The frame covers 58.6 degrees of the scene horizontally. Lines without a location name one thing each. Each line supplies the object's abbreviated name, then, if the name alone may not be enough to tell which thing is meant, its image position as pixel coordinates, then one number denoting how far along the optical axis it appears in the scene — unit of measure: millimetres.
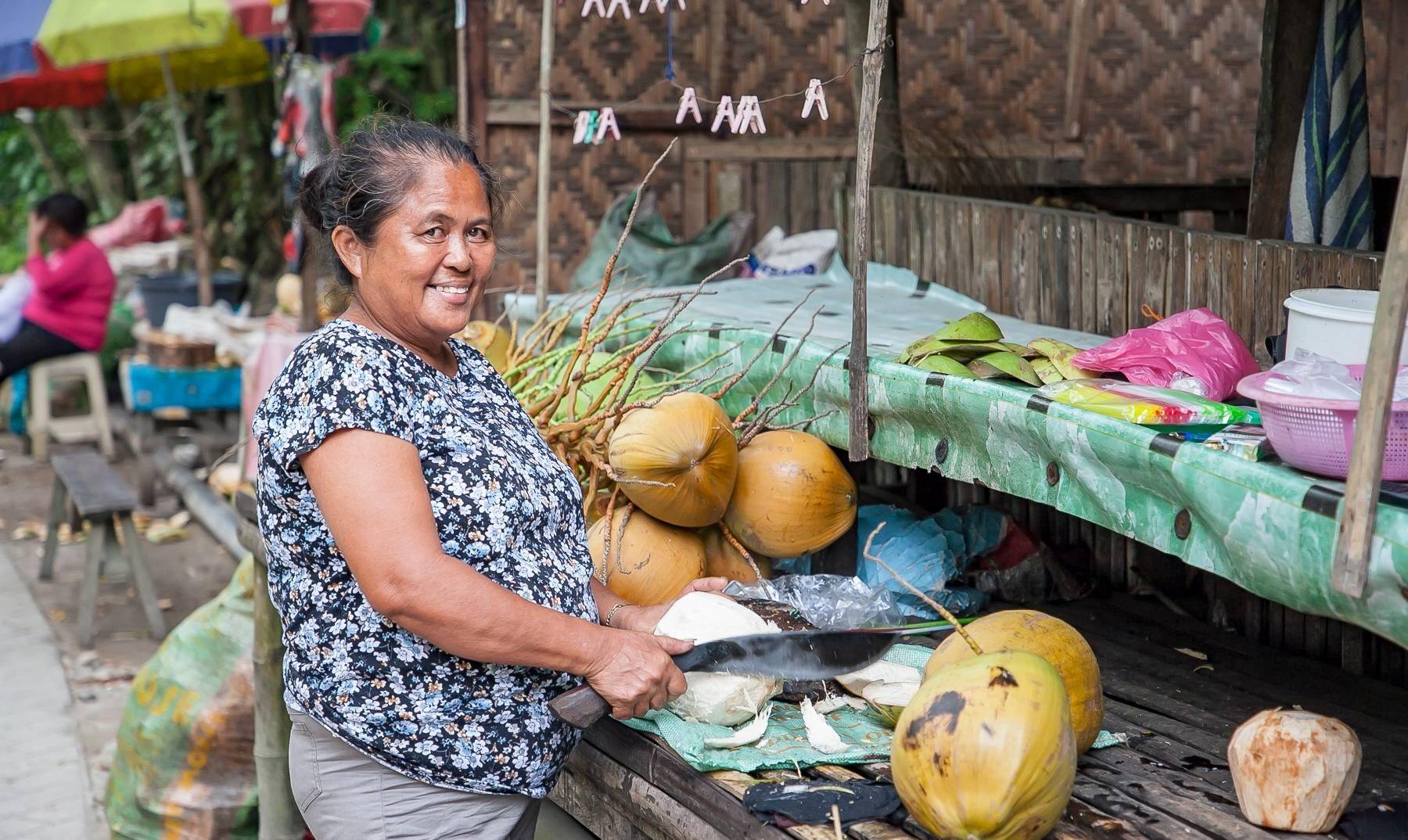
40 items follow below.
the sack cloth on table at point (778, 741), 2205
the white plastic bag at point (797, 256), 4812
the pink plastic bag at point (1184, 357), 2330
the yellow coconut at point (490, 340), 3572
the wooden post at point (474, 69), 5332
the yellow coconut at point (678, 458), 2760
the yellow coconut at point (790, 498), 2916
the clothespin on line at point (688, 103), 2848
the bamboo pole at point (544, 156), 3723
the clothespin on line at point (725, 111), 2850
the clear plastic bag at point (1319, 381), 1718
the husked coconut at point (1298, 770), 1861
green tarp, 1729
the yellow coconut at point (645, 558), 2816
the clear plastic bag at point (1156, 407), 2115
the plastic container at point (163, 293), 9297
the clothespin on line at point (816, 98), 2641
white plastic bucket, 1968
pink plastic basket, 1702
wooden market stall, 2115
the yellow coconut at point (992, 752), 1729
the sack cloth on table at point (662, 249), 5156
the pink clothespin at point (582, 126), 3406
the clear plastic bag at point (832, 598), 2705
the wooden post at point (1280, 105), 3547
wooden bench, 5590
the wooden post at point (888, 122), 4477
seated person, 8102
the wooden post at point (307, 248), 6723
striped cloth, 3521
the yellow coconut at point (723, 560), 3008
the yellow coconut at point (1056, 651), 2154
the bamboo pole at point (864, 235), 2479
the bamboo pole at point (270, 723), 3391
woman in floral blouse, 1783
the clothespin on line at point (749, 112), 2818
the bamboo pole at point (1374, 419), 1511
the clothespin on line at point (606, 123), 3200
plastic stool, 8594
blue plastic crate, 8031
